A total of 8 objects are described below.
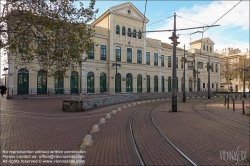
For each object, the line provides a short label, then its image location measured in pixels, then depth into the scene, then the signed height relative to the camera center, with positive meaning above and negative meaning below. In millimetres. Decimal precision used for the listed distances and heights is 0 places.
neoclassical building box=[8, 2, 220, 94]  27491 +3164
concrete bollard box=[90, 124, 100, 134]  7767 -1915
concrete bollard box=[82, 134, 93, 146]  5954 -1852
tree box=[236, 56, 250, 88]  47222 +3046
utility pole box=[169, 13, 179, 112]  14420 +191
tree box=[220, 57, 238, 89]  55319 +3861
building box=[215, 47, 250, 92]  69500 +855
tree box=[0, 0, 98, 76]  5750 +1762
